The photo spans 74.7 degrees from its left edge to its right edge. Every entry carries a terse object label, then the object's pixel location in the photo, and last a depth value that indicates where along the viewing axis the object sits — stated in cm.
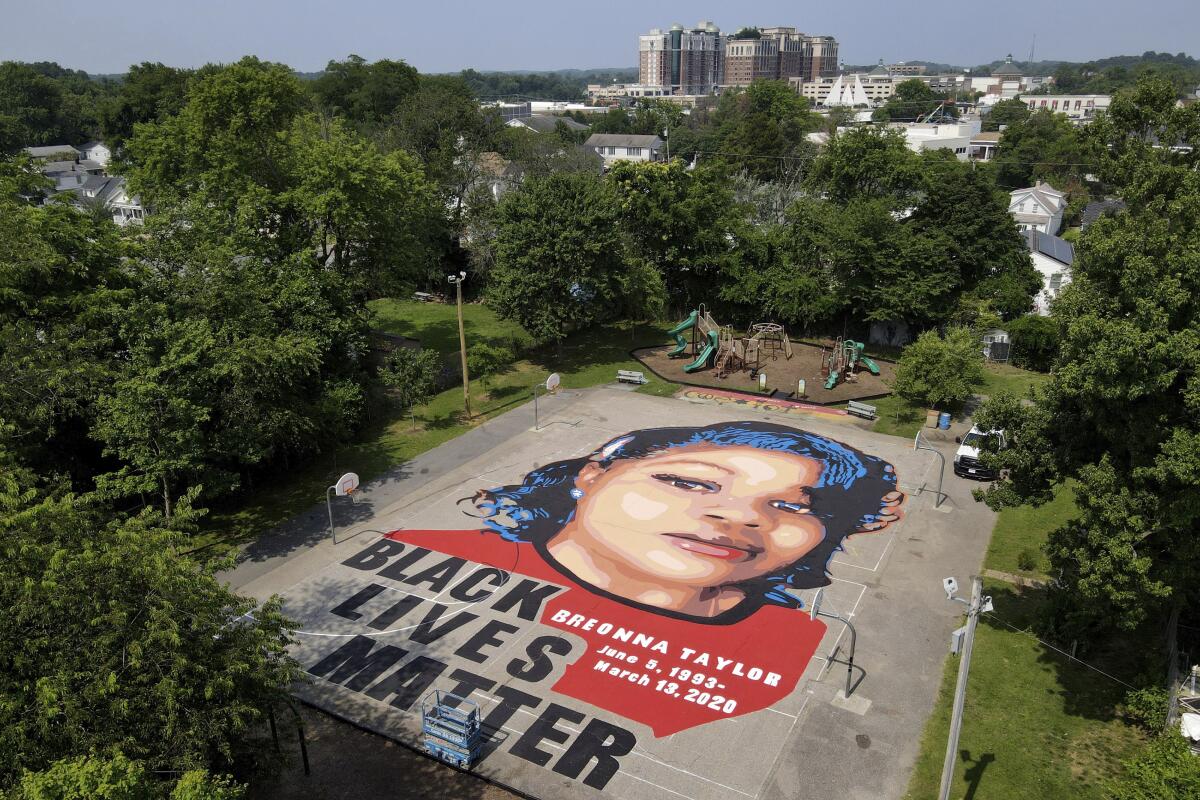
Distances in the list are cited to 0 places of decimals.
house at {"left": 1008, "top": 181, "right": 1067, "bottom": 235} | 7875
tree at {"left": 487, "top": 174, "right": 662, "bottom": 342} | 4375
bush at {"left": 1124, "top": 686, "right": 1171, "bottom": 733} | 1961
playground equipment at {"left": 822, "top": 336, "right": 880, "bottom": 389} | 4431
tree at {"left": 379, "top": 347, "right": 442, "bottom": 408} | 3825
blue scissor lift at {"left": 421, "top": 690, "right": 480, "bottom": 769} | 1881
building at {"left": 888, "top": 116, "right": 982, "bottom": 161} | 14112
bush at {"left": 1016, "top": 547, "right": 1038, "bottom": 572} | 2681
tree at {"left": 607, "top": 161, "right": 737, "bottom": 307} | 5034
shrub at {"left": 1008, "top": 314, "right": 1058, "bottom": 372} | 4612
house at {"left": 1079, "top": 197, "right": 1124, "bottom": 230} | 7728
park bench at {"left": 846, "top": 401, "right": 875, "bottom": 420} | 3947
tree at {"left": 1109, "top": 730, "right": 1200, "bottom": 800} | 1438
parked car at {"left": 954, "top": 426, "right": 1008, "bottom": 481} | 3309
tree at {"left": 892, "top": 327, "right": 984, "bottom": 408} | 3875
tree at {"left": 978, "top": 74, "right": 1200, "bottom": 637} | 1741
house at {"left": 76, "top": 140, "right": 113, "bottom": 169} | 11454
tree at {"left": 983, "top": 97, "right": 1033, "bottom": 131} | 15356
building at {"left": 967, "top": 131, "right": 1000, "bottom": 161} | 14074
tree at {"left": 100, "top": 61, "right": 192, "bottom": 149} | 9425
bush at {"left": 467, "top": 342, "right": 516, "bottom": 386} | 4194
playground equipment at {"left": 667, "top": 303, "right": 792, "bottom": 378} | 4634
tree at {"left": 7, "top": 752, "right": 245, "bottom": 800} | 1152
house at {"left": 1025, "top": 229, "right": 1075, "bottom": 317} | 5703
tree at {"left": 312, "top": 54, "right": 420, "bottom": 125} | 10375
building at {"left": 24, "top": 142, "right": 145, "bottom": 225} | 8366
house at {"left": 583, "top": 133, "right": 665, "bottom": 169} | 14162
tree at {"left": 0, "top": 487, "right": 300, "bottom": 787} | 1317
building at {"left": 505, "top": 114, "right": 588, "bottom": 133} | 16390
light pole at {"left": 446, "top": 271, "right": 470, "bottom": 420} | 3968
